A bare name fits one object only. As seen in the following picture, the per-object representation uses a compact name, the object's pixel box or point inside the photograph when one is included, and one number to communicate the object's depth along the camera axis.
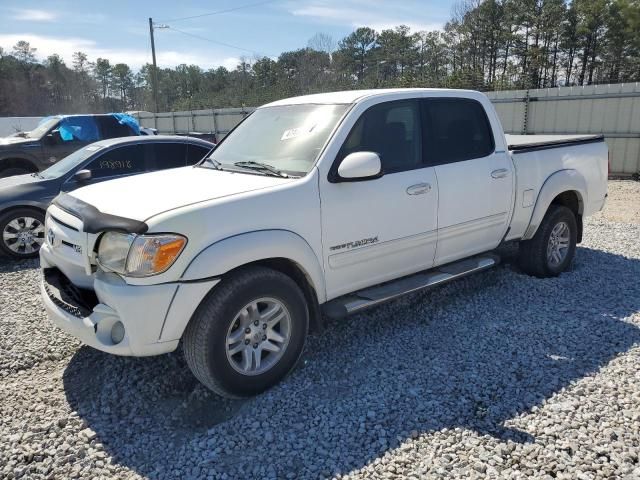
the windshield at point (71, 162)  7.13
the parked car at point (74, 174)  6.73
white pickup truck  3.04
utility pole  33.00
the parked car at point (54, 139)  9.82
